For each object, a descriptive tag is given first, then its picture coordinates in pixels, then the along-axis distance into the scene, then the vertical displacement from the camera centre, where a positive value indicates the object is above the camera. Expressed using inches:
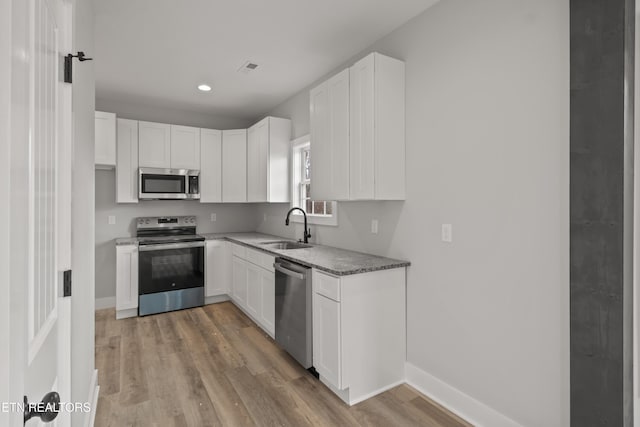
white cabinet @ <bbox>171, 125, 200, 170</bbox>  177.2 +34.9
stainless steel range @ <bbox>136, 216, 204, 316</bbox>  157.6 -29.7
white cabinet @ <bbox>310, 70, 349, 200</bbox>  107.4 +25.4
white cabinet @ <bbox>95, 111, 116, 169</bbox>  154.7 +34.2
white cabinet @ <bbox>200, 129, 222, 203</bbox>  185.9 +26.0
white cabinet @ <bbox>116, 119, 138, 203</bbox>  163.3 +24.5
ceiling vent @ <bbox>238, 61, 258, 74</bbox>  129.4 +58.4
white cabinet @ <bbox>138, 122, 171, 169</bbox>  168.6 +34.4
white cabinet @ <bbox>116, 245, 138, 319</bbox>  155.0 -33.3
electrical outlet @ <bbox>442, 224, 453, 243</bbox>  88.1 -5.7
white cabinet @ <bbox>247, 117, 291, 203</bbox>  168.4 +27.8
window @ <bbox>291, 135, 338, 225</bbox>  153.1 +14.2
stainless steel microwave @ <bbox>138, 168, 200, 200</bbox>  167.0 +14.2
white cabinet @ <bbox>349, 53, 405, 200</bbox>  97.7 +25.8
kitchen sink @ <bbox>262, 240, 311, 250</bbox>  149.8 -15.5
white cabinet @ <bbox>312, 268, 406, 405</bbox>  89.7 -34.4
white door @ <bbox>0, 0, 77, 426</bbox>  23.1 +0.3
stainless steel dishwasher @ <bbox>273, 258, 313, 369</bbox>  101.7 -32.9
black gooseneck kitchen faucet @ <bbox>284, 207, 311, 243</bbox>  148.3 -8.9
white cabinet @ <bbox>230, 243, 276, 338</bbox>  129.3 -32.7
